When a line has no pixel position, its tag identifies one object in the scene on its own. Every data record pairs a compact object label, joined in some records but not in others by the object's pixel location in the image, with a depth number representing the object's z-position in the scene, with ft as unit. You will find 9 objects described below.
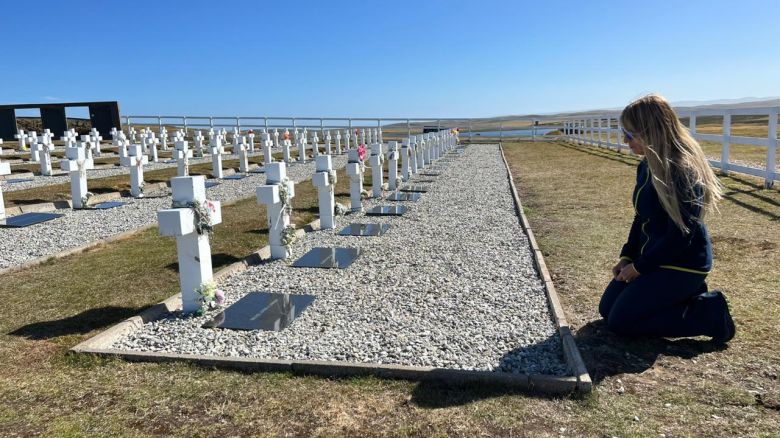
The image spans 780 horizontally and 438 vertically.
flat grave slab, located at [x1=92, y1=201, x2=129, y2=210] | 35.81
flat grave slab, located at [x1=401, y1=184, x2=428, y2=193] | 43.10
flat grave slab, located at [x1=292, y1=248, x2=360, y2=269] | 21.14
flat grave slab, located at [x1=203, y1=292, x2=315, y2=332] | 14.83
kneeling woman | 12.08
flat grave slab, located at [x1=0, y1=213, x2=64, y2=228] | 29.53
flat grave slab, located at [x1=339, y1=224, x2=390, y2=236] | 27.05
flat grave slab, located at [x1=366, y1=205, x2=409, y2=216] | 32.77
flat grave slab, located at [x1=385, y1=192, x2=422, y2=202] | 38.61
